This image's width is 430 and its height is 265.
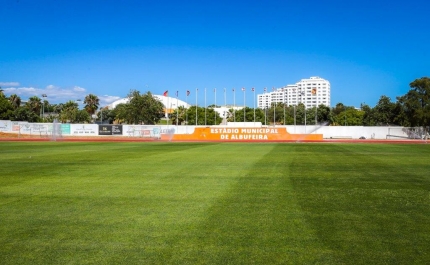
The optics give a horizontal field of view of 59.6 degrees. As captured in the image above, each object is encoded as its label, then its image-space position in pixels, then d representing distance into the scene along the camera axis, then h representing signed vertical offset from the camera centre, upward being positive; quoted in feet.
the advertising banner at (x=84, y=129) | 193.36 -1.79
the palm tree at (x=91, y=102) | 331.26 +20.91
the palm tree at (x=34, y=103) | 327.20 +20.11
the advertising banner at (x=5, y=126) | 189.88 +0.10
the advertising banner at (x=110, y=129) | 195.52 -2.12
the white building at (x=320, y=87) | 638.94 +64.09
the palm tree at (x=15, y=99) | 317.48 +22.99
